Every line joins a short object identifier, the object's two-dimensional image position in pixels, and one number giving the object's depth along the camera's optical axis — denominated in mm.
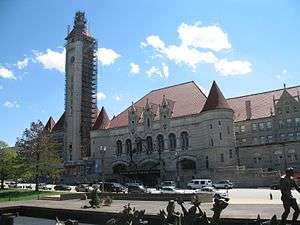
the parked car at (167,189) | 34625
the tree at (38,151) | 39571
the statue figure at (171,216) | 8557
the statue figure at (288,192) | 8985
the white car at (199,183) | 39643
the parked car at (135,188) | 35900
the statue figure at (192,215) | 8108
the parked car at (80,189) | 39155
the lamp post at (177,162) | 51170
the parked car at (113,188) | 36824
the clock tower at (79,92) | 68720
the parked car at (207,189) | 33115
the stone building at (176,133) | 50481
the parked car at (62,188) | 43577
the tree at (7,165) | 40548
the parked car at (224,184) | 40325
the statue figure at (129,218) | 8748
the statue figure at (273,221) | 7343
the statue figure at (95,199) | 17203
